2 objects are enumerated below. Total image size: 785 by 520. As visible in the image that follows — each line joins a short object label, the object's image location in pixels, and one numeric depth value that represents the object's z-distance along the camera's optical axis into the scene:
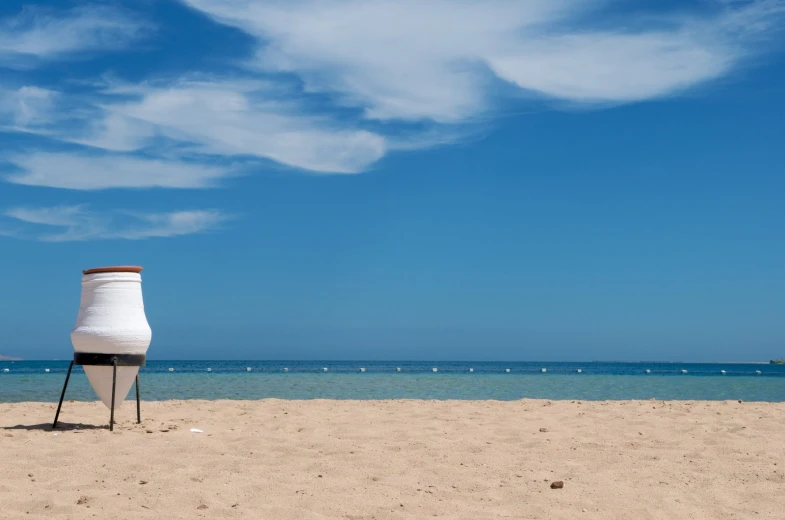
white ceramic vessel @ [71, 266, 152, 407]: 8.87
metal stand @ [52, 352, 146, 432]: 8.87
